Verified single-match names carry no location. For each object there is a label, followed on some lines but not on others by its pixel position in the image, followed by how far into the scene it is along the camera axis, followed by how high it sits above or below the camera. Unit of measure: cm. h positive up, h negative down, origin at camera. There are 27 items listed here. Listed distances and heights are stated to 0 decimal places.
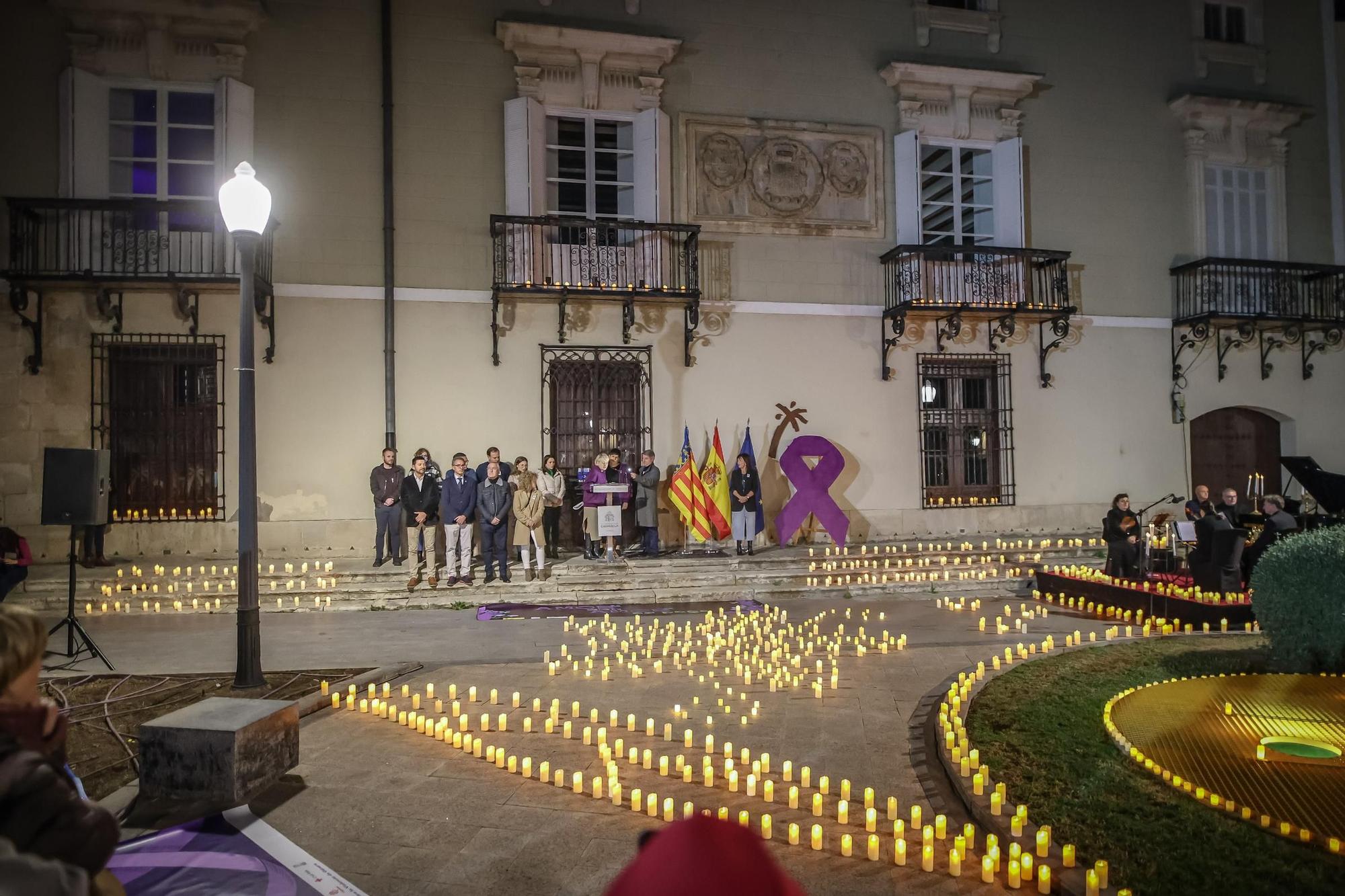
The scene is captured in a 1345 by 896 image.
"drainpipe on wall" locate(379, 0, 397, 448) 1282 +365
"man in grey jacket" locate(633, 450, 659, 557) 1256 -39
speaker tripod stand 693 -144
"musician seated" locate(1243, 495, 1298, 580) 886 -72
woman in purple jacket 1196 -39
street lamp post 595 +53
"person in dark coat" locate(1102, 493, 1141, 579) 1059 -99
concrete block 413 -146
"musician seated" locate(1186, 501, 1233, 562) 945 -88
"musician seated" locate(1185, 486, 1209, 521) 1163 -58
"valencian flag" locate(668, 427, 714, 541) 1282 -46
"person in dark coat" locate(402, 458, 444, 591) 1102 -44
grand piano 1173 -40
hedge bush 569 -99
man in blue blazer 1083 -48
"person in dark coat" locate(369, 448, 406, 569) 1154 -32
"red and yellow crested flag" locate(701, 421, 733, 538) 1291 -41
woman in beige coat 1131 -47
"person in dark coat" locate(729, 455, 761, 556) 1270 -41
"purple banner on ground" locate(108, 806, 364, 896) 327 -168
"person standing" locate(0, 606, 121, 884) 196 -75
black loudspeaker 726 -7
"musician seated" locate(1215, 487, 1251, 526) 1108 -64
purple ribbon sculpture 1332 -29
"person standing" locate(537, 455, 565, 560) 1176 -28
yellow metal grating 394 -164
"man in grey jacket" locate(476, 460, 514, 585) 1084 -48
